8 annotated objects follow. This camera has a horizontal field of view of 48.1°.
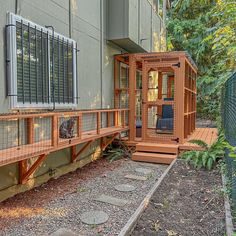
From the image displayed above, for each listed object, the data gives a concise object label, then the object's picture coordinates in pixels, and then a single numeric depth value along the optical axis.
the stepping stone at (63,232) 2.88
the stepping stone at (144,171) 5.53
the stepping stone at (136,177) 5.09
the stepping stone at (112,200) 3.80
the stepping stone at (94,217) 3.19
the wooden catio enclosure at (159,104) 6.66
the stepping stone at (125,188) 4.40
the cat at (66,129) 4.36
